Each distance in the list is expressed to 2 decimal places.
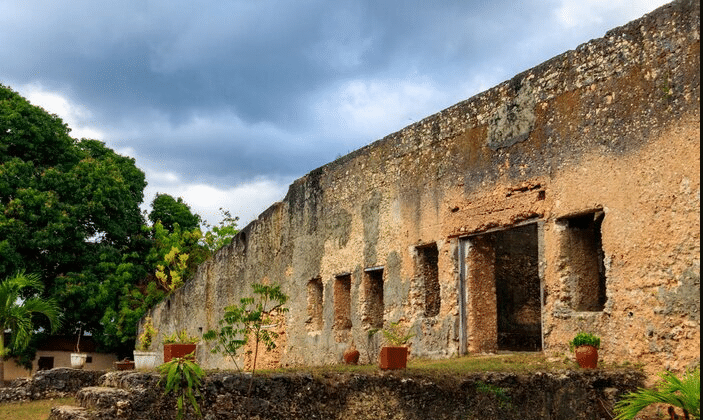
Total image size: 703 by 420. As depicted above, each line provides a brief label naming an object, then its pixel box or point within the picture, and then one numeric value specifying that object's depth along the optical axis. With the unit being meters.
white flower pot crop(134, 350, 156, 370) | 19.34
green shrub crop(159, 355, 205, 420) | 7.38
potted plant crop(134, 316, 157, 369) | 19.42
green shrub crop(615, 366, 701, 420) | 6.80
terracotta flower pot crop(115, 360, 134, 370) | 13.55
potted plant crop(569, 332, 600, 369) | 8.85
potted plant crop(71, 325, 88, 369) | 16.51
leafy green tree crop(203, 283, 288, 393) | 8.45
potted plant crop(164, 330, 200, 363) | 9.75
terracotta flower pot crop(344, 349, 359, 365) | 11.36
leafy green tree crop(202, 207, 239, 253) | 27.70
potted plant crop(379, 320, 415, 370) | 8.45
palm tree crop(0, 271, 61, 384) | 15.80
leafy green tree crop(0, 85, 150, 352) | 21.11
